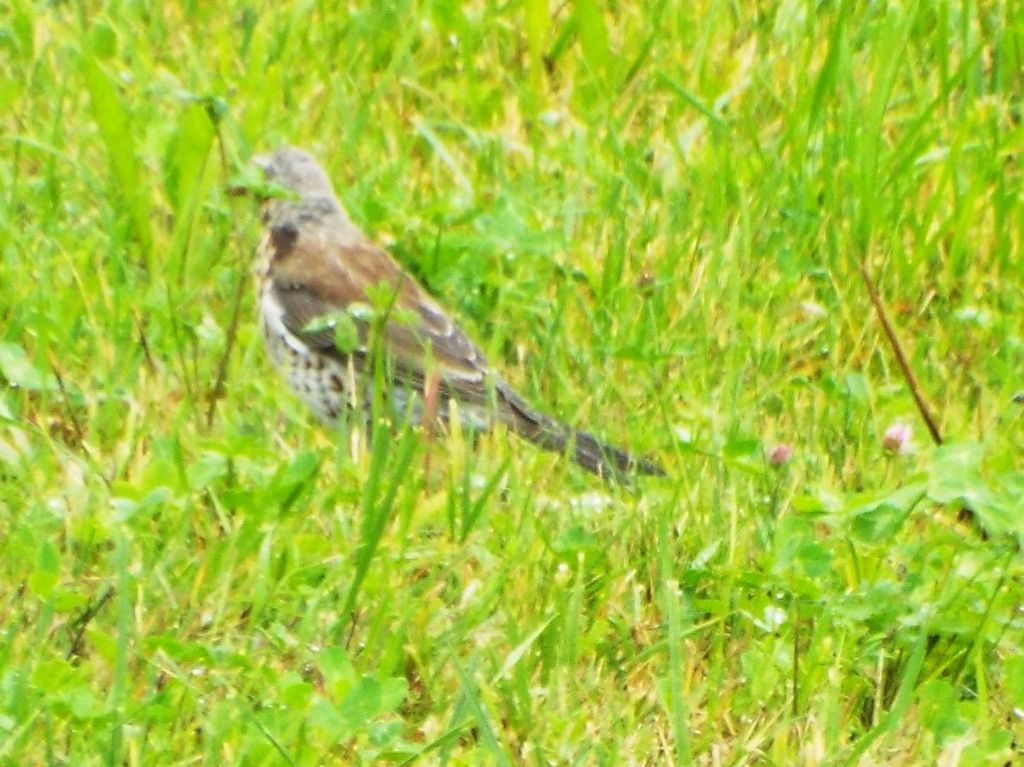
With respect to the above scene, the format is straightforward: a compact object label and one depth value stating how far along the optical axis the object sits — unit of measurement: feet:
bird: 31.04
